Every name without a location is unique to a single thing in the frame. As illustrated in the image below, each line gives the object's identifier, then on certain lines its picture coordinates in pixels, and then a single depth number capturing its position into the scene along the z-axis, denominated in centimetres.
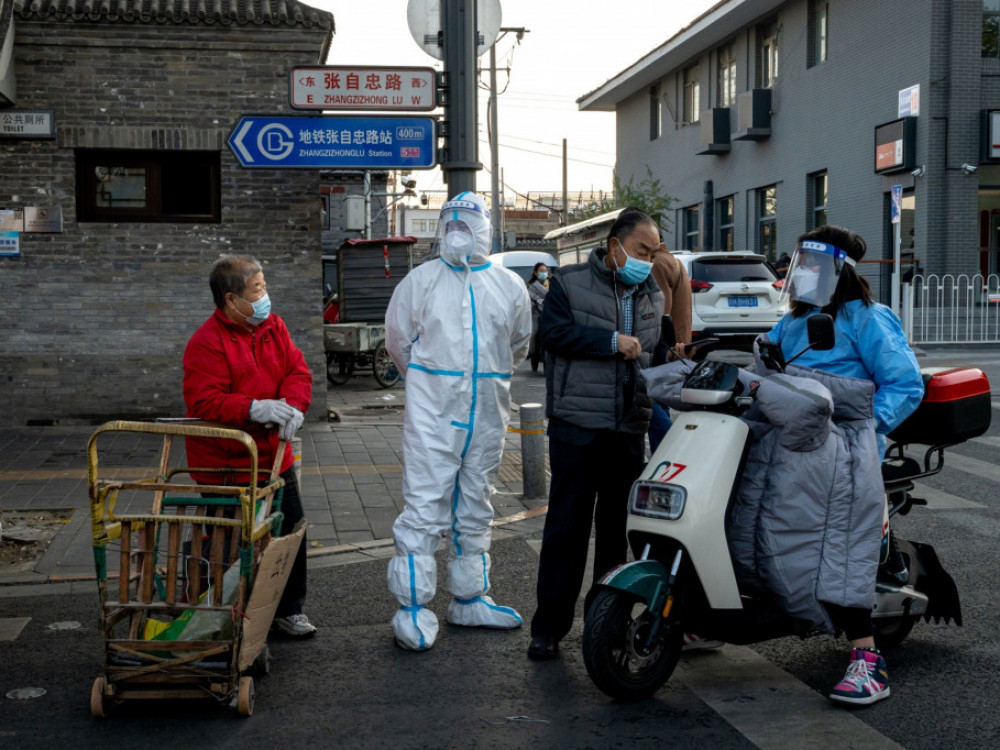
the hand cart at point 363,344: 1680
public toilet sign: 1134
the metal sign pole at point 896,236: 1953
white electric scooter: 409
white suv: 1571
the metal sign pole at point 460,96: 690
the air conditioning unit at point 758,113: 2784
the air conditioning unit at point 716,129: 2994
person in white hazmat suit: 492
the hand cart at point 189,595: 402
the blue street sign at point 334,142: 904
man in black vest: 471
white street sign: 805
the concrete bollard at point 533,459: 820
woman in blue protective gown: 425
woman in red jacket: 461
